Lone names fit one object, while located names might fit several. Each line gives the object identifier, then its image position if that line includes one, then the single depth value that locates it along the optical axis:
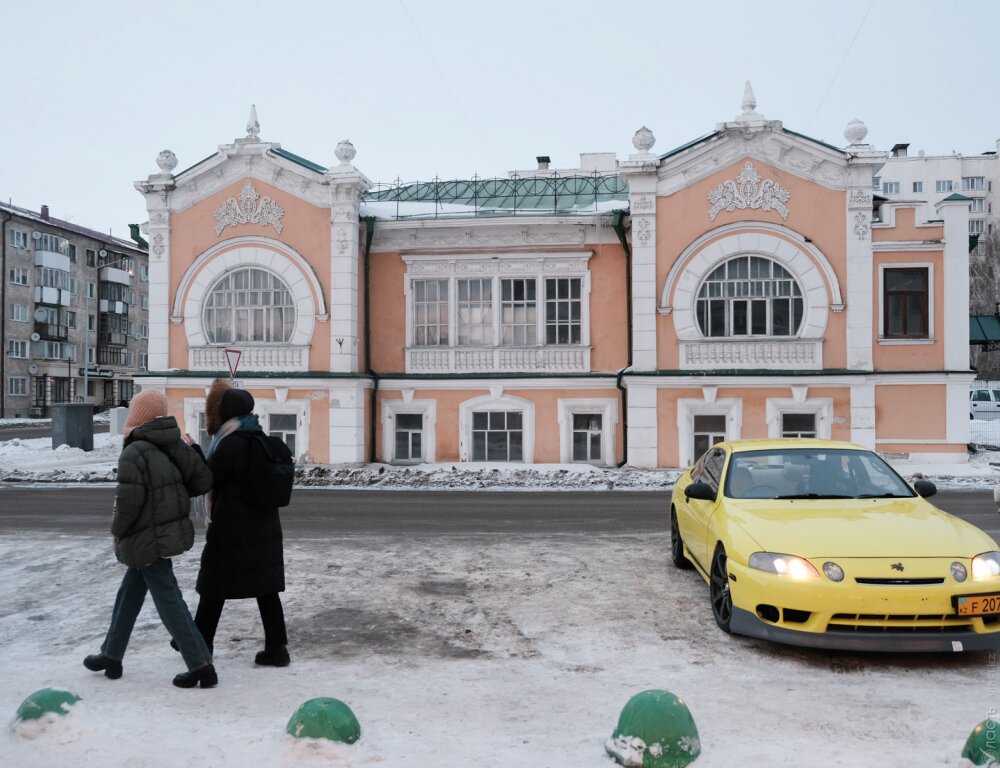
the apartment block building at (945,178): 75.12
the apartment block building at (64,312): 56.69
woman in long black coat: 4.99
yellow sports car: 5.06
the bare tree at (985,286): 55.81
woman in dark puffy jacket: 4.72
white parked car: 35.50
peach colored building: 19.38
